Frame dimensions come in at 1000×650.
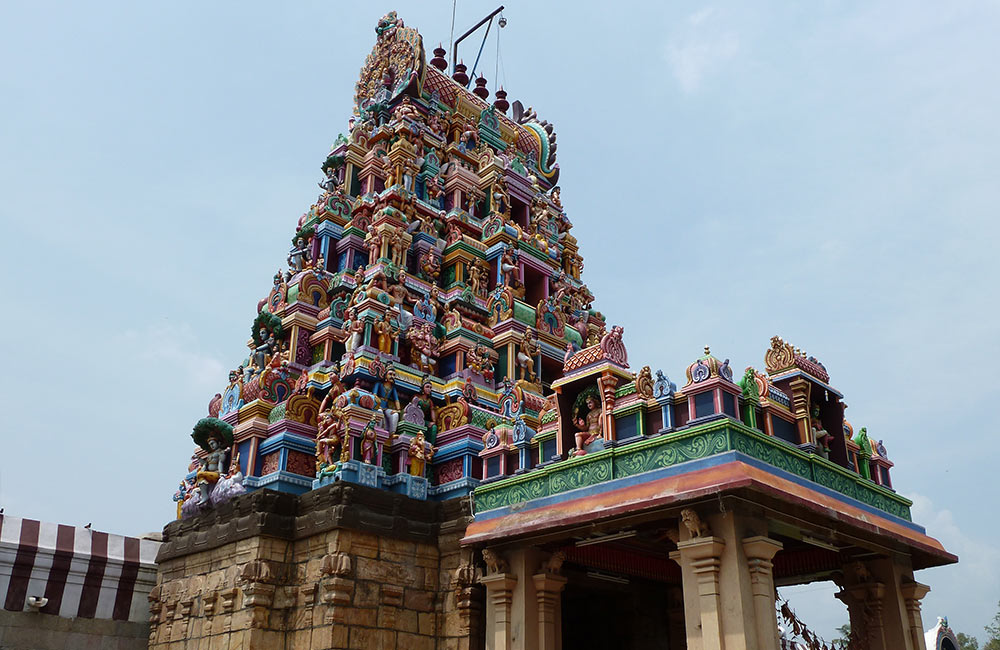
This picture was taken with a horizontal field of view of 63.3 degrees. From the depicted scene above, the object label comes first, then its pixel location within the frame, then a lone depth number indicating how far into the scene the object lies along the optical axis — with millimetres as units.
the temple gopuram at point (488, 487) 12383
